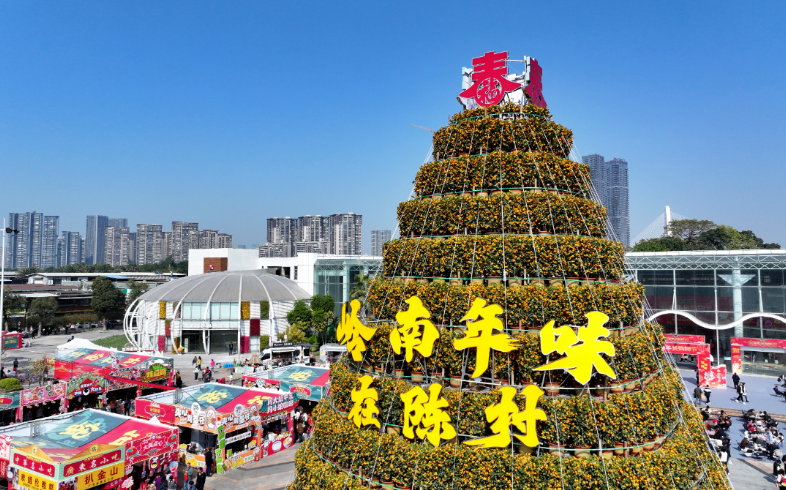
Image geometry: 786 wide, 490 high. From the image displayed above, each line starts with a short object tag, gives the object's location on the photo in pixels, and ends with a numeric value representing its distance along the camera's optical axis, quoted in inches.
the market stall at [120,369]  1136.8
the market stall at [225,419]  828.6
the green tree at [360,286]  1862.1
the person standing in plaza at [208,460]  807.7
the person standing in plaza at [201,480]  716.7
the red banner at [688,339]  1457.9
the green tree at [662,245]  3075.8
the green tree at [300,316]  2097.7
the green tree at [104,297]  2827.3
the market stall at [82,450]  613.6
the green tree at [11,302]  2385.6
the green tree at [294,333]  2027.6
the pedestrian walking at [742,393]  1225.1
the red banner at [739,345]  1533.0
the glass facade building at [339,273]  2272.8
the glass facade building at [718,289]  1574.8
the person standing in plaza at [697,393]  1134.4
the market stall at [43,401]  994.7
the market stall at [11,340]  1702.8
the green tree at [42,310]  2507.9
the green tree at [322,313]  2108.8
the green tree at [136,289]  2864.2
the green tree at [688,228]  3445.1
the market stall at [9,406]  957.2
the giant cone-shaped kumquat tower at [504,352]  419.2
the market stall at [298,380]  1038.4
